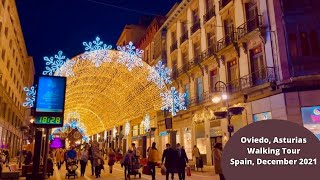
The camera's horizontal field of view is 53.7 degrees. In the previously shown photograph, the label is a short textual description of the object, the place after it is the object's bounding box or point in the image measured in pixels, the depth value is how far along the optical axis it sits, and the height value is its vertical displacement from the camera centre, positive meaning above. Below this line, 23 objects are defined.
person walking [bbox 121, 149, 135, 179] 15.57 -0.37
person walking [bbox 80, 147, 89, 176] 18.06 -0.32
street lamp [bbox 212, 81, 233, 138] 14.92 +2.57
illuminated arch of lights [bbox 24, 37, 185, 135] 25.86 +7.62
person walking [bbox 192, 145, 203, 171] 20.09 -0.34
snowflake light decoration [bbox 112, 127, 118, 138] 54.04 +3.58
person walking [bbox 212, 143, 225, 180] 10.92 -0.13
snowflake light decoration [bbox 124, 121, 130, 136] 47.16 +3.58
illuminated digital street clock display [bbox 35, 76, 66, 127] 11.27 +1.90
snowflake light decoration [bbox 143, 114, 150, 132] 37.81 +3.56
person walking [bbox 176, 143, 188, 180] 13.13 -0.46
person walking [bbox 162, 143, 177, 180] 13.02 -0.31
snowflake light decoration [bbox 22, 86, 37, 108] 17.92 +3.52
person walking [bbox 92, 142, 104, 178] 17.17 -0.41
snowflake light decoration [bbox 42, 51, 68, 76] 20.94 +6.00
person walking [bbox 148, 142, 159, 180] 15.00 -0.29
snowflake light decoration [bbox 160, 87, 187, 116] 29.80 +4.81
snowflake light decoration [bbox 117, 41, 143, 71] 26.74 +8.28
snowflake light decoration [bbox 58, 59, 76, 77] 23.75 +6.70
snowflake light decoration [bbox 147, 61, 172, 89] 29.86 +7.09
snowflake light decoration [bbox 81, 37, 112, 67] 23.90 +8.07
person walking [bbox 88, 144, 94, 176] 18.36 -0.07
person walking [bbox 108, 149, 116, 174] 19.95 -0.33
